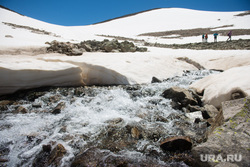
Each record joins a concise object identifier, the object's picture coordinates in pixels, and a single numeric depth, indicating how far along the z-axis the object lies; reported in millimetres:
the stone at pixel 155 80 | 6266
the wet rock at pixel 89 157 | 2225
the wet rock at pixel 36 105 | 3998
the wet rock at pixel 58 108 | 3727
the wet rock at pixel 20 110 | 3676
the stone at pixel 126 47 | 10145
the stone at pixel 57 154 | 2305
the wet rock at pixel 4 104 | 3822
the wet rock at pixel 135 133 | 2898
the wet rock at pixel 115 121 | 3301
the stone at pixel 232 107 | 2299
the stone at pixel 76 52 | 7388
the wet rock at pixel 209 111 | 3396
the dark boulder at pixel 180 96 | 4176
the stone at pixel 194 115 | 3498
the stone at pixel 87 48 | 8961
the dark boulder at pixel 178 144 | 2469
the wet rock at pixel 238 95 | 3199
